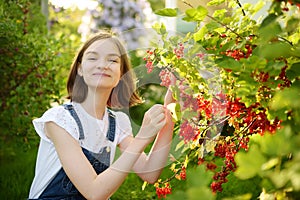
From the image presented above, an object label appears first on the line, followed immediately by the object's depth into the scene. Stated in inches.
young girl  72.9
